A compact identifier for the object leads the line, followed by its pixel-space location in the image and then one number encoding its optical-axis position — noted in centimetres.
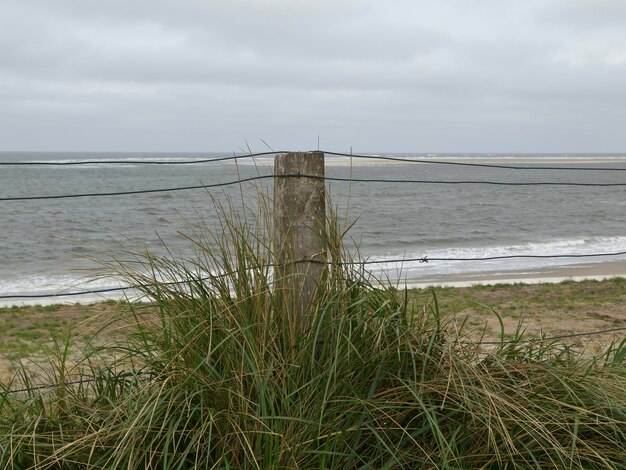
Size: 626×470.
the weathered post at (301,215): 284
